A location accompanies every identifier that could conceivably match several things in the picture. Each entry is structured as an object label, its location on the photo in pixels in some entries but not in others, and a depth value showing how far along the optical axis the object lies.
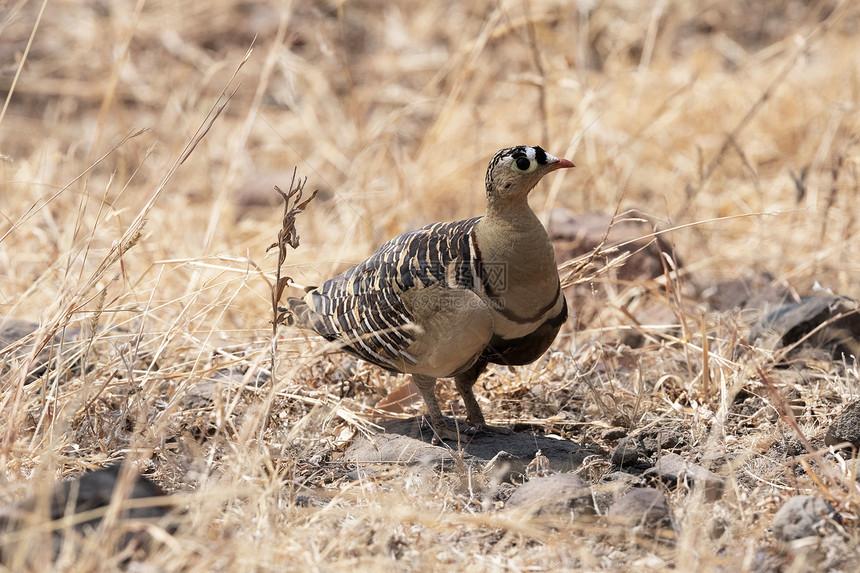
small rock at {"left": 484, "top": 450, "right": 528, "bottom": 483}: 5.42
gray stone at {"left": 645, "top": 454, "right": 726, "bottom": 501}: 5.00
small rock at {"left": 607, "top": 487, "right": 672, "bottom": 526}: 4.63
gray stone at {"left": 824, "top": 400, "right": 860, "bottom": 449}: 5.48
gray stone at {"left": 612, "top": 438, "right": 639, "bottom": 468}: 5.66
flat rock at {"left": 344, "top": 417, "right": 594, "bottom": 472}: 5.76
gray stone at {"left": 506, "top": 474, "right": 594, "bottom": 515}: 4.73
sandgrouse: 5.46
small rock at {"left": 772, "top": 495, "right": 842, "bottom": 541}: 4.44
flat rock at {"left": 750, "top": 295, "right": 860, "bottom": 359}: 7.15
